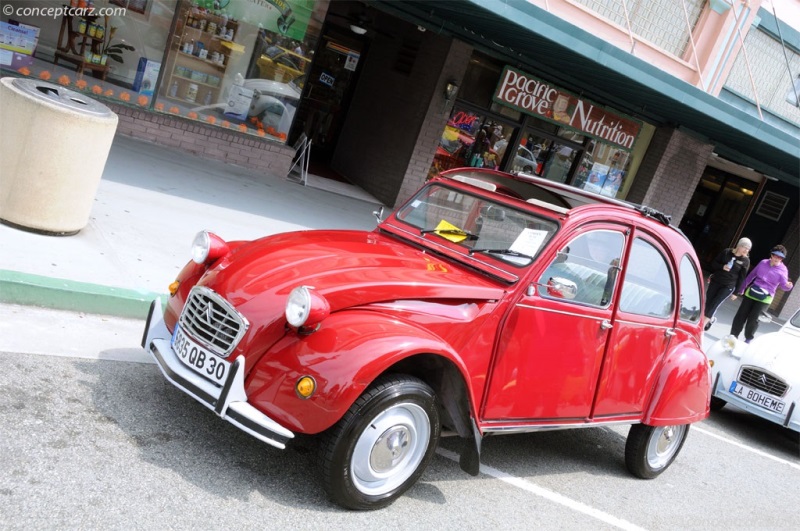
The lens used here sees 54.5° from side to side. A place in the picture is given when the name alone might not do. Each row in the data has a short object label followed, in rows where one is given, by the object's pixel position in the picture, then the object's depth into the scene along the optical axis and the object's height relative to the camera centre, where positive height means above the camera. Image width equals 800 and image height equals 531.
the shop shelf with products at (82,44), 10.61 -0.82
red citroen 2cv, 3.75 -1.12
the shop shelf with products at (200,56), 11.44 -0.44
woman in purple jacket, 11.41 -0.73
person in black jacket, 11.81 -0.74
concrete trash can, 5.99 -1.33
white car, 7.72 -1.37
